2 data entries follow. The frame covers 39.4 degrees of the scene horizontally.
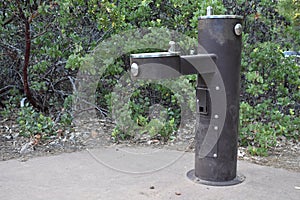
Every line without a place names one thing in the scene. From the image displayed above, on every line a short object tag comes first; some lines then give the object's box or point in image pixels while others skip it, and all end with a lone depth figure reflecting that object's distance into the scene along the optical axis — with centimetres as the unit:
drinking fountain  260
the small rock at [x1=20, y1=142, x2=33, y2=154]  356
